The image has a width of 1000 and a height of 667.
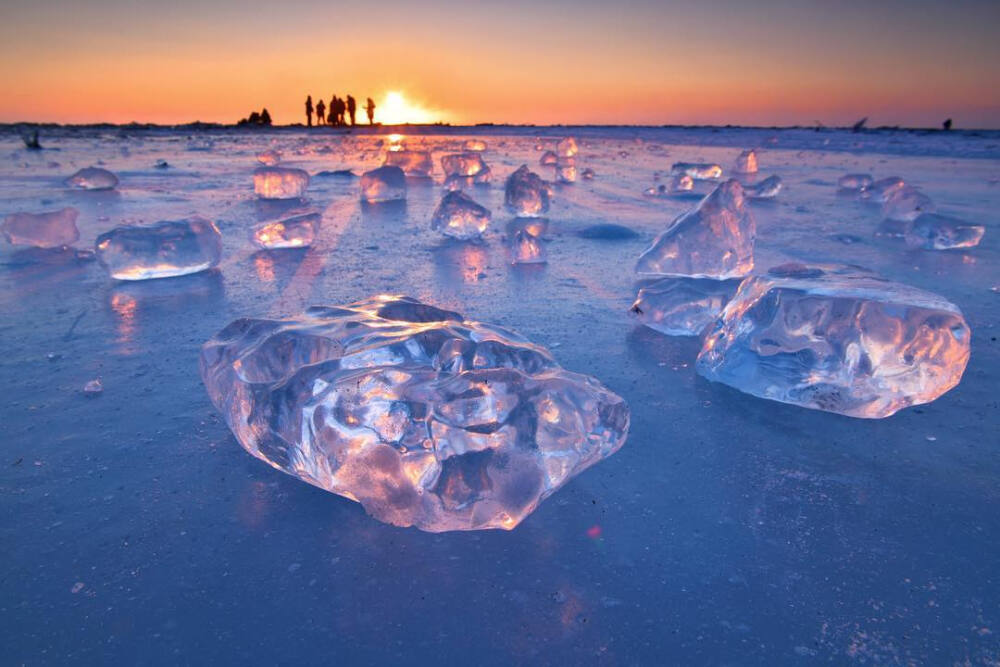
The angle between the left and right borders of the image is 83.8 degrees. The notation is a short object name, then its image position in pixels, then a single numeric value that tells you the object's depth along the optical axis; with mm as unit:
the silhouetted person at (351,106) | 38088
